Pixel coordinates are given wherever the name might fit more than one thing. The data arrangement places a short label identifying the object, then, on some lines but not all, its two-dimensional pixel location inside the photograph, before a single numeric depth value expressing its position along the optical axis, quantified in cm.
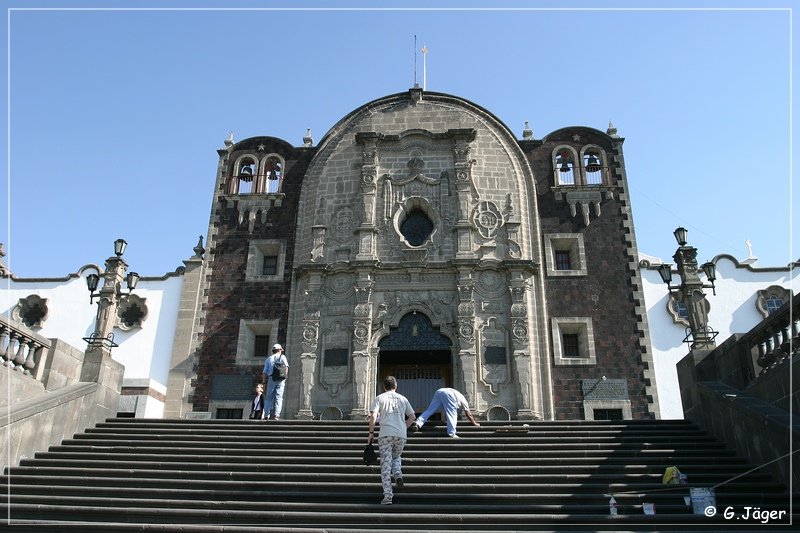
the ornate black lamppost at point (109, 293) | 1576
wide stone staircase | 917
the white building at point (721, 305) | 2230
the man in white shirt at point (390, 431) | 912
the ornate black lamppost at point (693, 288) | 1452
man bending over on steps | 1262
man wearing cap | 1460
